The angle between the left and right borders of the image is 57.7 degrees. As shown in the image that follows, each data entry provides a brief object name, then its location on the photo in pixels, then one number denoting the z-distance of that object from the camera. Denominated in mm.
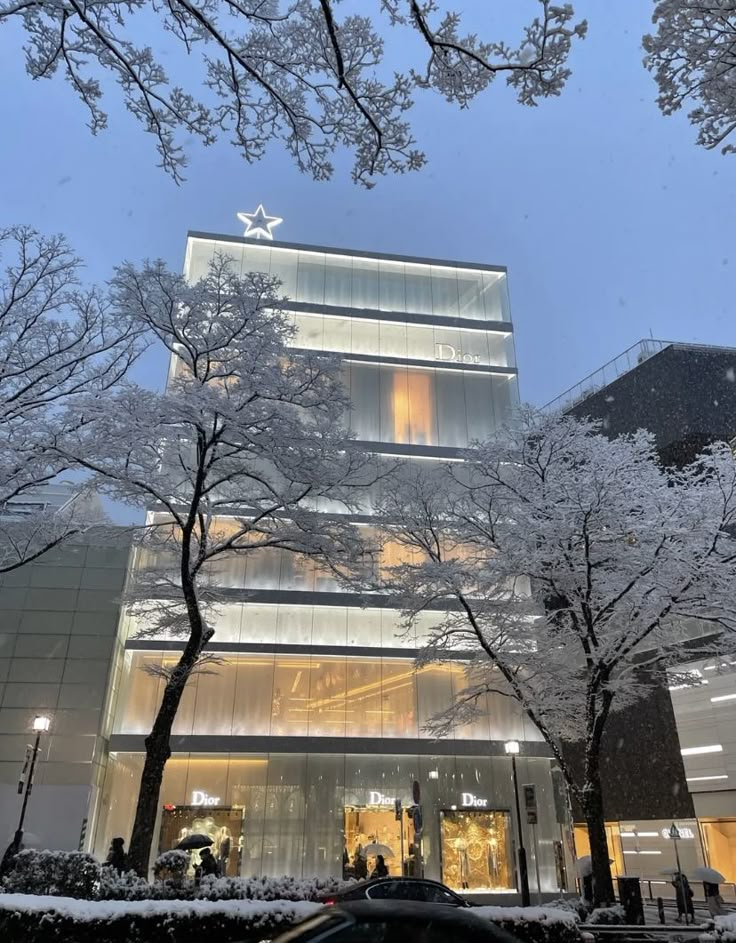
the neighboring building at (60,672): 23734
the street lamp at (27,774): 17169
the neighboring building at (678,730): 29547
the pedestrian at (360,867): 24188
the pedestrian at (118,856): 15328
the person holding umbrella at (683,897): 18672
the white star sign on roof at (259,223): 37250
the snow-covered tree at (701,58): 6395
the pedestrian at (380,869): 19422
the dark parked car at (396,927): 3998
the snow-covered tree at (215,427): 14312
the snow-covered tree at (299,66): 5973
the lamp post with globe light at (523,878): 17762
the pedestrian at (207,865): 15758
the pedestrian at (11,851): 14089
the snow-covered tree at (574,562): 16266
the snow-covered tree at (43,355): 15312
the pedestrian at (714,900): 16734
